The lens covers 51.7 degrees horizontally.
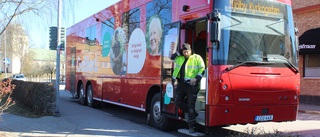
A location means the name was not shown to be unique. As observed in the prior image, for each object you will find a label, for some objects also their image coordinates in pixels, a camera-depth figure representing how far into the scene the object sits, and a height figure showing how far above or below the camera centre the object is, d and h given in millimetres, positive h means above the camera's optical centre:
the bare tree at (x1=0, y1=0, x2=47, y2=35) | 9138 +1657
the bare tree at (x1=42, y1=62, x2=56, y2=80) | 56691 -145
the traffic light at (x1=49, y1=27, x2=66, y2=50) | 11341 +1059
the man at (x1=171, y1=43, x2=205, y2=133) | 7298 -177
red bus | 6688 +267
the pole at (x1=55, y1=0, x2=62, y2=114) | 11055 +43
